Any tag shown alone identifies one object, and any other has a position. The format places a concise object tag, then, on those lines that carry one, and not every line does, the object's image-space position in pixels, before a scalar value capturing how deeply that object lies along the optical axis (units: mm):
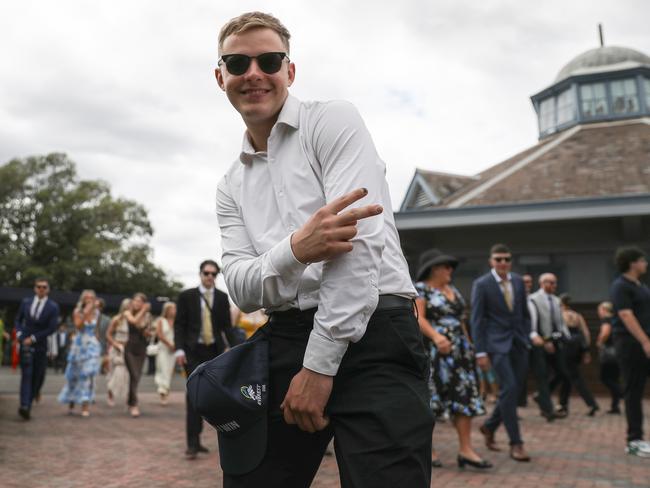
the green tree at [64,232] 43938
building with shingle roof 15641
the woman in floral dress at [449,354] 6066
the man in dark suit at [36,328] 9852
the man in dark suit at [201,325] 7258
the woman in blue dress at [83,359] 10375
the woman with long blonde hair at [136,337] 10844
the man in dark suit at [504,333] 6398
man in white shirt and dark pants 1753
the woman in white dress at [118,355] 11336
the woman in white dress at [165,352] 12554
